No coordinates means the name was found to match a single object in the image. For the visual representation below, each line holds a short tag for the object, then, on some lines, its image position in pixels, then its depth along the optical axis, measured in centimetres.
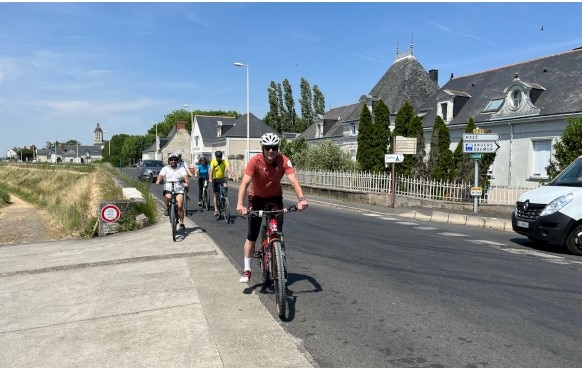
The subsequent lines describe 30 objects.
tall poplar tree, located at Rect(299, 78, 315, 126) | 8125
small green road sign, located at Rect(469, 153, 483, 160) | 1536
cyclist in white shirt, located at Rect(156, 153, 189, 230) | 975
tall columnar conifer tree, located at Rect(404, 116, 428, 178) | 2201
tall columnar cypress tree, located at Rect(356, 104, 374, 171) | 2806
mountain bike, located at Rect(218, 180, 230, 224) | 1186
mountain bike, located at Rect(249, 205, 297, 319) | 455
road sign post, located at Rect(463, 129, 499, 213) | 1510
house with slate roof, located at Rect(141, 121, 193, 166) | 7900
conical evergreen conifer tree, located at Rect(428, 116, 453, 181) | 2223
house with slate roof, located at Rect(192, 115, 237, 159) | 6175
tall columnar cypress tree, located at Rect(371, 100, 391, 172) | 2791
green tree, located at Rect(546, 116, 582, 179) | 1498
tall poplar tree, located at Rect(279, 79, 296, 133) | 7988
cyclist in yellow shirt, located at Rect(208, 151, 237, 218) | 1232
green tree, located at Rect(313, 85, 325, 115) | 8244
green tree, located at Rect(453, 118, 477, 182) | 1946
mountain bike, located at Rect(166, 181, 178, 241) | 892
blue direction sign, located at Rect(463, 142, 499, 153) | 1506
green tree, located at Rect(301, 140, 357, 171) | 2591
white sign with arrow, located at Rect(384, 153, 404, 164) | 1816
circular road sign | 1065
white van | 855
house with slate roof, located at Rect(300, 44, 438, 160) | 3841
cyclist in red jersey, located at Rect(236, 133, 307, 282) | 505
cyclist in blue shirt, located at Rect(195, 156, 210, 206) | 1416
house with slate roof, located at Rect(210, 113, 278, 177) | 5575
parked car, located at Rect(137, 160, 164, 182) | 3155
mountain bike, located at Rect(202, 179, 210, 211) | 1469
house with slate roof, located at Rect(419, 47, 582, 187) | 2327
